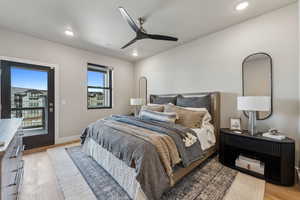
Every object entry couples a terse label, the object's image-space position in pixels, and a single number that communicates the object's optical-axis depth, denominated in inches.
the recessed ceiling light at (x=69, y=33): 121.4
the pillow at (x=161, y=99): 148.1
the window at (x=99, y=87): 179.6
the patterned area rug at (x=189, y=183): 67.7
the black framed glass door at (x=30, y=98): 119.3
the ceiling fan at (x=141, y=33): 83.6
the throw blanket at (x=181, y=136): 72.4
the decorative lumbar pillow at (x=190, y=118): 102.0
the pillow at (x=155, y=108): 135.1
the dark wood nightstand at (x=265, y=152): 74.3
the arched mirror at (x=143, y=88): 199.8
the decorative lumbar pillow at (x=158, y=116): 103.0
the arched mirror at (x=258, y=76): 94.5
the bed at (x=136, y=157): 57.8
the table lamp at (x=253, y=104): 81.5
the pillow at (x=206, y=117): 106.9
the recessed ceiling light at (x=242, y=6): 85.5
